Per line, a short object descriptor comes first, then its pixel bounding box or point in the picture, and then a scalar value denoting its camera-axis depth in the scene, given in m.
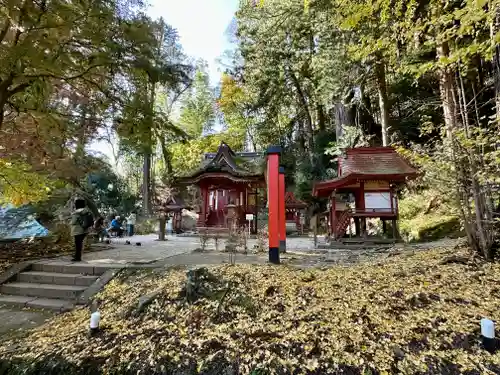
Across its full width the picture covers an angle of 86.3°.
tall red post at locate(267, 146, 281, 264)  5.07
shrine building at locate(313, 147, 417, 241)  7.88
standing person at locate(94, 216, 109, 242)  9.08
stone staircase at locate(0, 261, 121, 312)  4.21
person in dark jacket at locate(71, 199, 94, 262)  5.55
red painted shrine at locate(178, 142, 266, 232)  12.49
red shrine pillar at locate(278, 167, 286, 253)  5.92
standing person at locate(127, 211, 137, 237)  13.58
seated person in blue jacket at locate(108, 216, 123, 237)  12.66
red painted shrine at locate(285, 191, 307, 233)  15.36
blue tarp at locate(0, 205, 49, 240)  7.64
